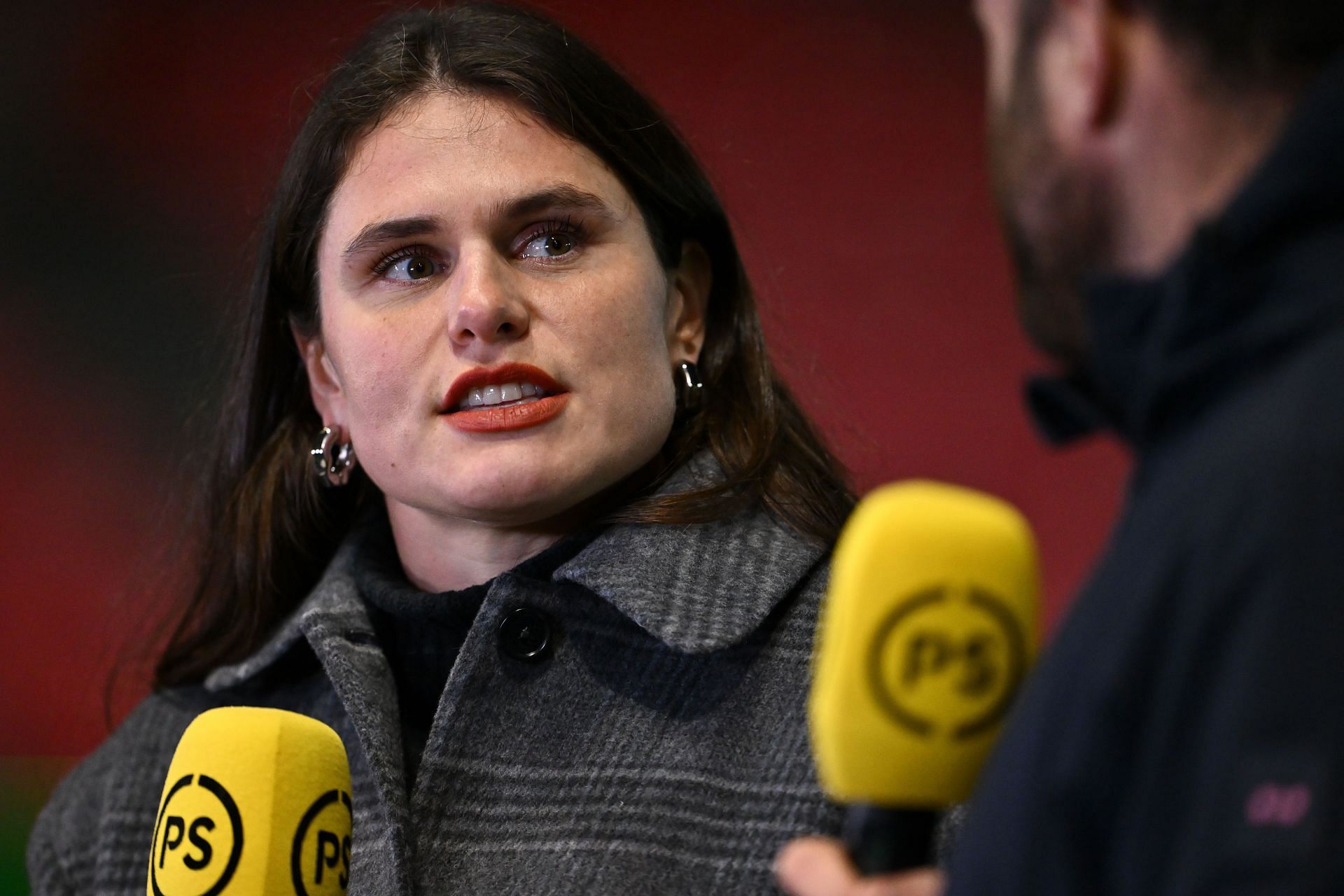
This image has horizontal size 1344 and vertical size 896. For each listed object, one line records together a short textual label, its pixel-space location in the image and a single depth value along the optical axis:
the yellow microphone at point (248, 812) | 3.01
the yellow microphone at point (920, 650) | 2.85
